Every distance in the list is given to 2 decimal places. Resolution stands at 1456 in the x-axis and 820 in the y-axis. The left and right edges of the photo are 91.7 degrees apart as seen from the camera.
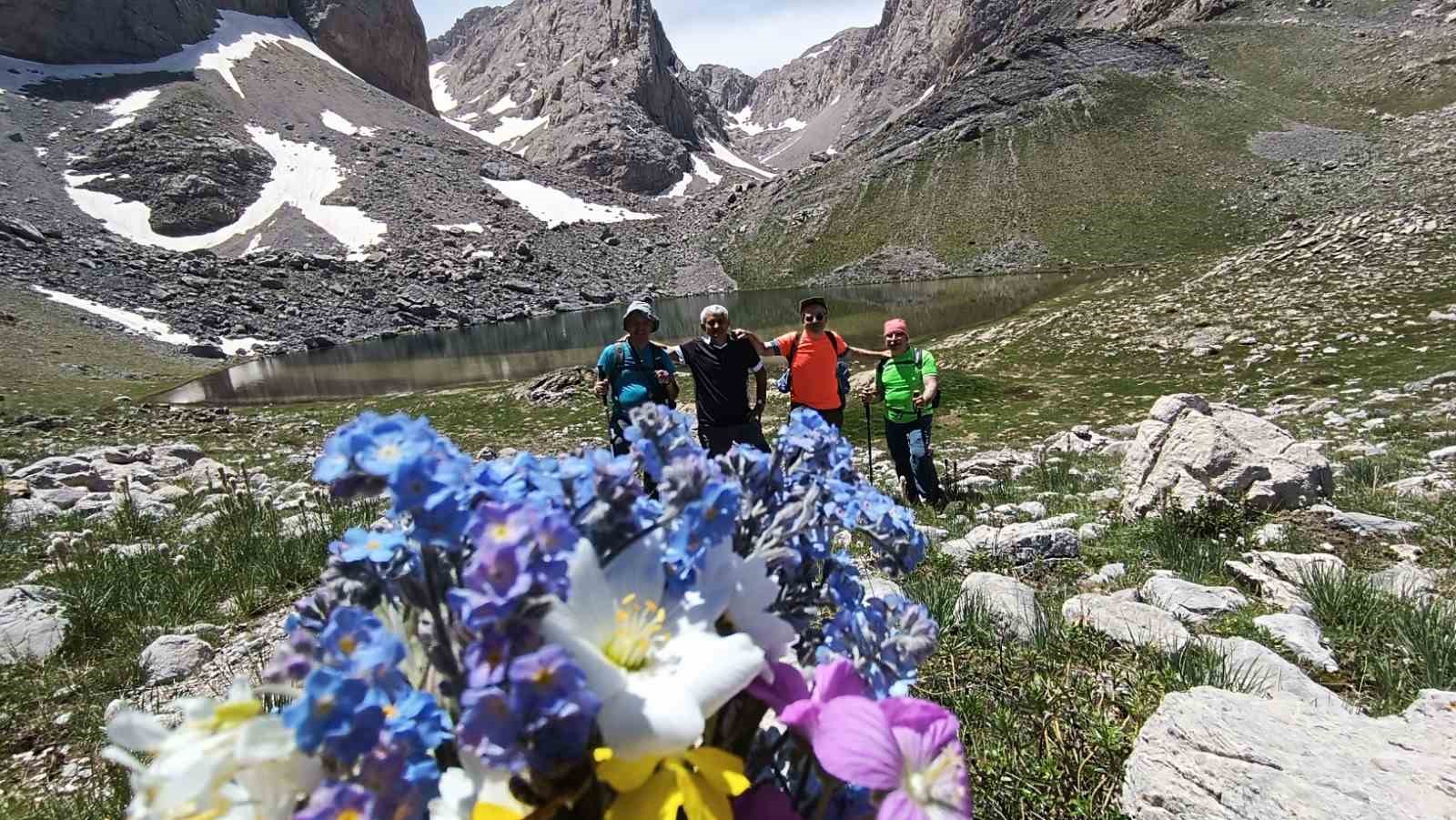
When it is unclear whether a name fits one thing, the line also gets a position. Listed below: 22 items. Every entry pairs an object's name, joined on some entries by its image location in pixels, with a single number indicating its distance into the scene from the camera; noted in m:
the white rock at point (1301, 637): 3.79
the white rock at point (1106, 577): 5.33
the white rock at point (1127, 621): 3.84
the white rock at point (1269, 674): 3.21
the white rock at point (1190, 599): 4.48
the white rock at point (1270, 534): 5.88
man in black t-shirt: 8.63
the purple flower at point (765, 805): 1.09
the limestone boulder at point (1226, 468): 6.68
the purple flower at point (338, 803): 0.83
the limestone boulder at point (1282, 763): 2.10
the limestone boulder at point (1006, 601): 4.00
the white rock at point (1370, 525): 5.75
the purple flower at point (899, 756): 1.05
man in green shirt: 9.46
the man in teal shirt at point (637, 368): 8.58
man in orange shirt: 9.12
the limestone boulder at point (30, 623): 4.89
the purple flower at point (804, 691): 1.12
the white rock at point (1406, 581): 4.46
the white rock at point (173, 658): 4.58
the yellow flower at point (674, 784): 0.94
